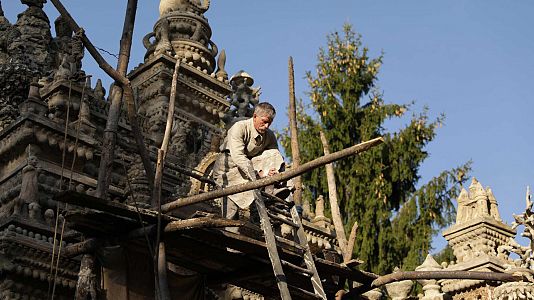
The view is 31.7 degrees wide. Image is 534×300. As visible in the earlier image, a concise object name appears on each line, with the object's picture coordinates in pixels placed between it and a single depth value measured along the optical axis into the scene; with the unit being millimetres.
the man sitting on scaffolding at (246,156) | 11164
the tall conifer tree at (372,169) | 27781
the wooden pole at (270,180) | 9422
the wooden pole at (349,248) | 11521
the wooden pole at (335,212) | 11970
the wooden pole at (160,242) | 9625
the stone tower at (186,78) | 23422
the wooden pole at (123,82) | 10617
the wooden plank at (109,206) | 9070
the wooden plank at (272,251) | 9820
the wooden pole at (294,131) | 12438
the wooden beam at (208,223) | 9477
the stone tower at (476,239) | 17906
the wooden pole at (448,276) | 10797
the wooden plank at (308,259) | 10211
